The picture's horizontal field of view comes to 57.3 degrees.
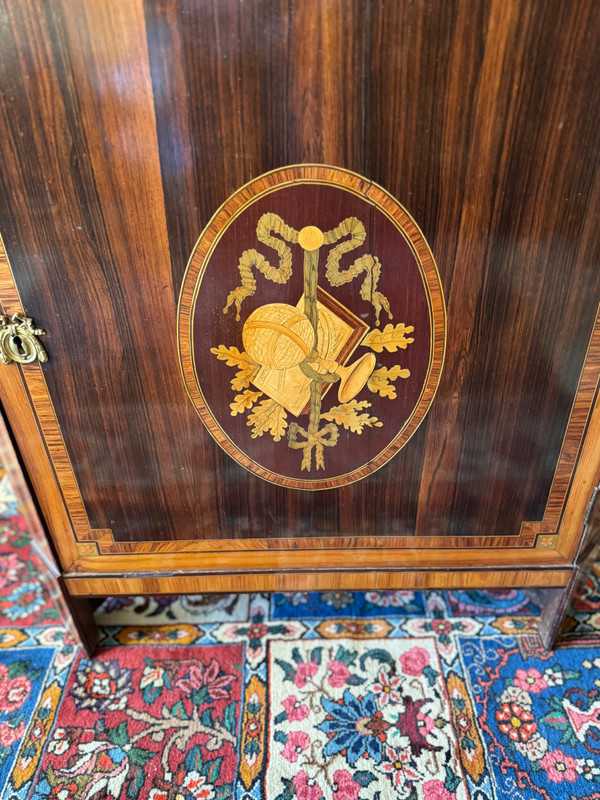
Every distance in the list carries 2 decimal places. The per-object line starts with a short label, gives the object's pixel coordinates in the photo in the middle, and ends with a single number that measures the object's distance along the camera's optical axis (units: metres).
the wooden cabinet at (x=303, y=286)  0.51
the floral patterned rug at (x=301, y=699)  0.75
